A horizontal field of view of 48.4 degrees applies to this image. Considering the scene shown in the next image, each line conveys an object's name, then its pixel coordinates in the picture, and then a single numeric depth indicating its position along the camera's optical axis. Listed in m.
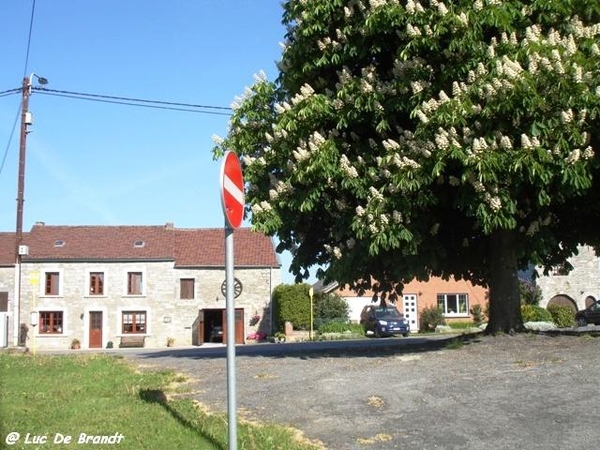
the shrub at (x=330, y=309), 42.44
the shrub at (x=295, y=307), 41.38
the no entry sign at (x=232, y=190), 5.54
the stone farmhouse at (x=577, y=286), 44.91
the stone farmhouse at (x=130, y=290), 43.47
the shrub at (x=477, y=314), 45.03
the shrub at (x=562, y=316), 39.56
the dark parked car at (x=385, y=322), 37.16
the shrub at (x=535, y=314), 38.95
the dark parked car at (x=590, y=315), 37.25
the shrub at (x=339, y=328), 39.53
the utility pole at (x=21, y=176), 27.35
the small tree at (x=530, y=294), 43.53
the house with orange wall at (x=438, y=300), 45.84
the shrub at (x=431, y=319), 43.47
